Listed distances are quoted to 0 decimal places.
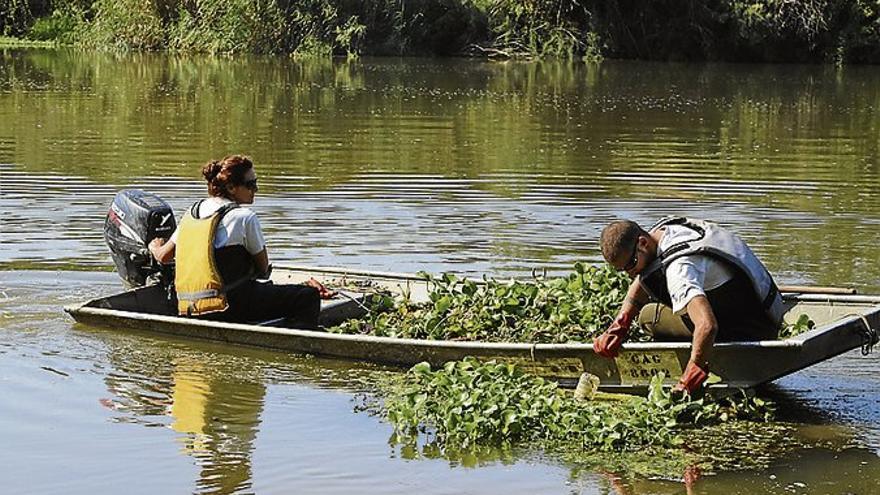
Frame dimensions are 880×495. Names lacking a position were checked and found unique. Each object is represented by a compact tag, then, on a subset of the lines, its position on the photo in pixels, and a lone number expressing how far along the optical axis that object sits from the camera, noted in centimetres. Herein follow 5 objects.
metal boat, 1608
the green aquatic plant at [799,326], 1722
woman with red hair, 1891
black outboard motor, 2070
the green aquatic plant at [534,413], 1550
